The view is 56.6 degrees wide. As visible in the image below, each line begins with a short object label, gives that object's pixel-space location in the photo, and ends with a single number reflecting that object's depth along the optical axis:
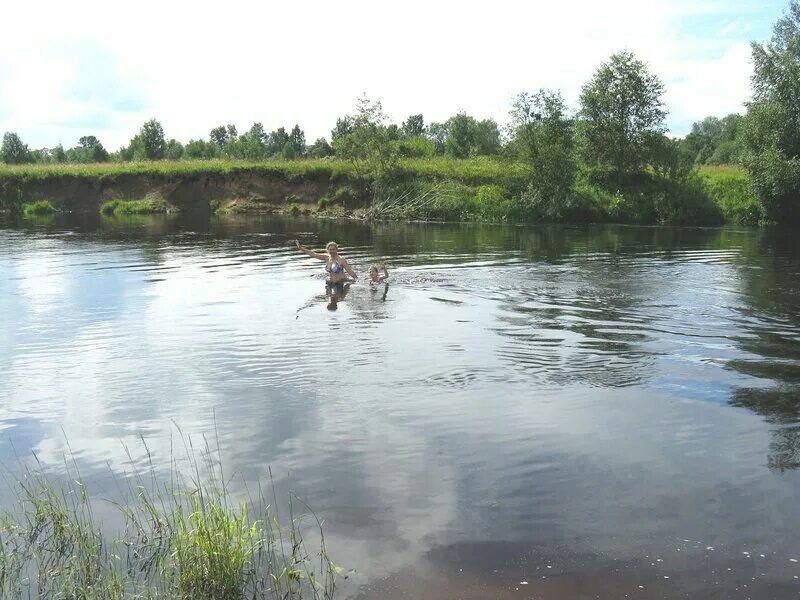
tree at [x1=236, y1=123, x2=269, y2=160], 84.38
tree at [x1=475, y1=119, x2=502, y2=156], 77.79
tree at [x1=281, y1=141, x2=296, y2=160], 82.44
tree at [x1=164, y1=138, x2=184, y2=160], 102.72
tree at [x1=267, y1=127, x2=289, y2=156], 143.25
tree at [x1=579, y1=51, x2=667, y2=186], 62.66
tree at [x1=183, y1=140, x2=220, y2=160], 105.39
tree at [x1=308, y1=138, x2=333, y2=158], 99.68
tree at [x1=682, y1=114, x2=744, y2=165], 106.38
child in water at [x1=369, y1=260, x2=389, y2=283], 24.33
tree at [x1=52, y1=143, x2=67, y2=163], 123.25
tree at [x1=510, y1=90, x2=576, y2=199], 61.03
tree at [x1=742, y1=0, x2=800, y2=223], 49.25
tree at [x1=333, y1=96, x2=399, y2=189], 66.12
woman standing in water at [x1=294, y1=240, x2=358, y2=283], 23.81
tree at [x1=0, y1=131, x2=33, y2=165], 104.19
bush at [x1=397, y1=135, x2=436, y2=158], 72.44
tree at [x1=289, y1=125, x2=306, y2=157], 152.25
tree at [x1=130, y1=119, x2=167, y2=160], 97.50
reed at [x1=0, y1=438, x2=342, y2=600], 6.51
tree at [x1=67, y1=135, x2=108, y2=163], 114.12
